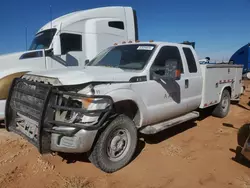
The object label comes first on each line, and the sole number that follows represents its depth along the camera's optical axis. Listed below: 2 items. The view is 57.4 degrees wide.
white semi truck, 6.26
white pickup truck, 3.07
